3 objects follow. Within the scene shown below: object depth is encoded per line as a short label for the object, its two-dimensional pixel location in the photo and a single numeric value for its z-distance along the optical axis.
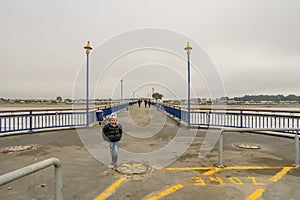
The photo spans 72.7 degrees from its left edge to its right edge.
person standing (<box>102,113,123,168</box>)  5.51
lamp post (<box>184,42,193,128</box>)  13.07
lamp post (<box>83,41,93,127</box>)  12.45
